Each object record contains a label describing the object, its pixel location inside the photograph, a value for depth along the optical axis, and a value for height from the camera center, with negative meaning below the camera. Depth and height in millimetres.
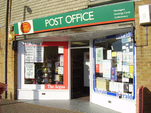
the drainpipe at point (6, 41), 7930 +912
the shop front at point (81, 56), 5652 +186
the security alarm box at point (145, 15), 4812 +1272
